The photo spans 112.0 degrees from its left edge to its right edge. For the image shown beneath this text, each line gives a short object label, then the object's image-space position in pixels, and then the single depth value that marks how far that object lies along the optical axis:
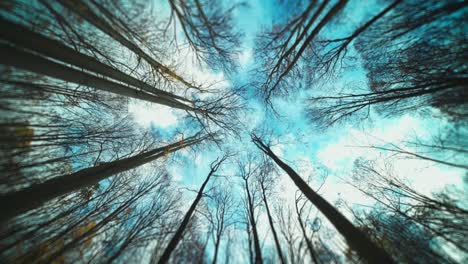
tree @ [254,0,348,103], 4.13
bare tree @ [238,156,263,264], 4.97
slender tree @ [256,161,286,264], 5.07
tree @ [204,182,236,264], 5.35
